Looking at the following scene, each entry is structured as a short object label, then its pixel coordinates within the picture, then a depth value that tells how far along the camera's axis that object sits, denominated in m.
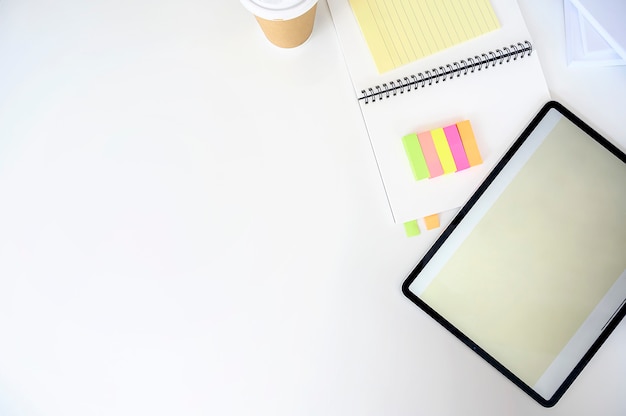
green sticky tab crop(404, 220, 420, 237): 0.76
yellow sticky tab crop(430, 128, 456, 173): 0.75
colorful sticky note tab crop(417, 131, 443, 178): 0.75
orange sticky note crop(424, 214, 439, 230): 0.76
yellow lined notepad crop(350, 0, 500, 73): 0.77
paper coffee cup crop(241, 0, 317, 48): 0.62
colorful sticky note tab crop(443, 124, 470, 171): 0.75
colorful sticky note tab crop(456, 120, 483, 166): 0.75
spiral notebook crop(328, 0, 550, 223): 0.76
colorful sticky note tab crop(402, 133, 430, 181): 0.75
